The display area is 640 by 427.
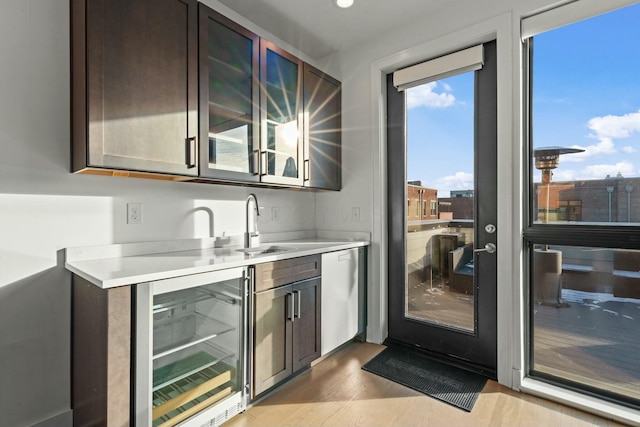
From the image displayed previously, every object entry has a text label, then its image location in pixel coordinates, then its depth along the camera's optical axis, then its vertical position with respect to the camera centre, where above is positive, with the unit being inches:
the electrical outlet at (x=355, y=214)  107.8 +0.2
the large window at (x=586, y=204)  68.7 +2.2
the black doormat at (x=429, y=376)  75.0 -42.6
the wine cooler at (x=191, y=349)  51.9 -25.6
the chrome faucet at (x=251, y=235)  90.8 -5.7
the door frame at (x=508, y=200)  78.3 +3.4
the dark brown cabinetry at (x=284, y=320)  70.2 -25.3
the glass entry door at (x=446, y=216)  85.2 -0.5
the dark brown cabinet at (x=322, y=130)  97.8 +27.8
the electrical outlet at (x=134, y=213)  72.0 +0.7
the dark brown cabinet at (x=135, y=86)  55.9 +24.9
